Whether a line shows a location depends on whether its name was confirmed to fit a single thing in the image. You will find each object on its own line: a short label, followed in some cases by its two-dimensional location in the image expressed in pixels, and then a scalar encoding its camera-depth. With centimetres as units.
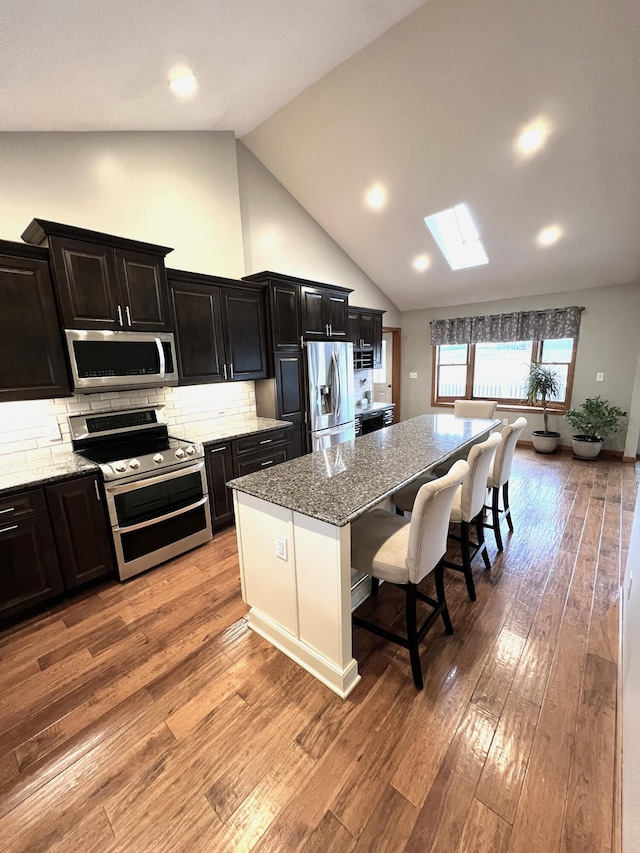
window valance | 531
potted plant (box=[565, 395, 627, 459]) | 498
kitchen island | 150
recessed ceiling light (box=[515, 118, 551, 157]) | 305
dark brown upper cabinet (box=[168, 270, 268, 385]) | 303
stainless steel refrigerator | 401
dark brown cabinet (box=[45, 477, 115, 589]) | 217
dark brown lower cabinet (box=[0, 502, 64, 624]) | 200
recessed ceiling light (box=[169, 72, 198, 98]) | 230
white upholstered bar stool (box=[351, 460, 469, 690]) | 149
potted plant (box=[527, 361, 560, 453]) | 541
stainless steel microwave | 236
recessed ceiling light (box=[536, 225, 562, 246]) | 416
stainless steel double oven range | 241
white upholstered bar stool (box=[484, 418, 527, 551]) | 258
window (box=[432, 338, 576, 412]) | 555
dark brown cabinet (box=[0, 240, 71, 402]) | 209
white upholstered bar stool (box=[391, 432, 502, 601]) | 203
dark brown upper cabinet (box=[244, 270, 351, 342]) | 364
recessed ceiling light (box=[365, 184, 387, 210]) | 411
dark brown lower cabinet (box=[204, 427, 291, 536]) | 303
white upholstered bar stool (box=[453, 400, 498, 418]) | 359
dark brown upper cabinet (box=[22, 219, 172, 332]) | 223
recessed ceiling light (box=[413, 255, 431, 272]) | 516
